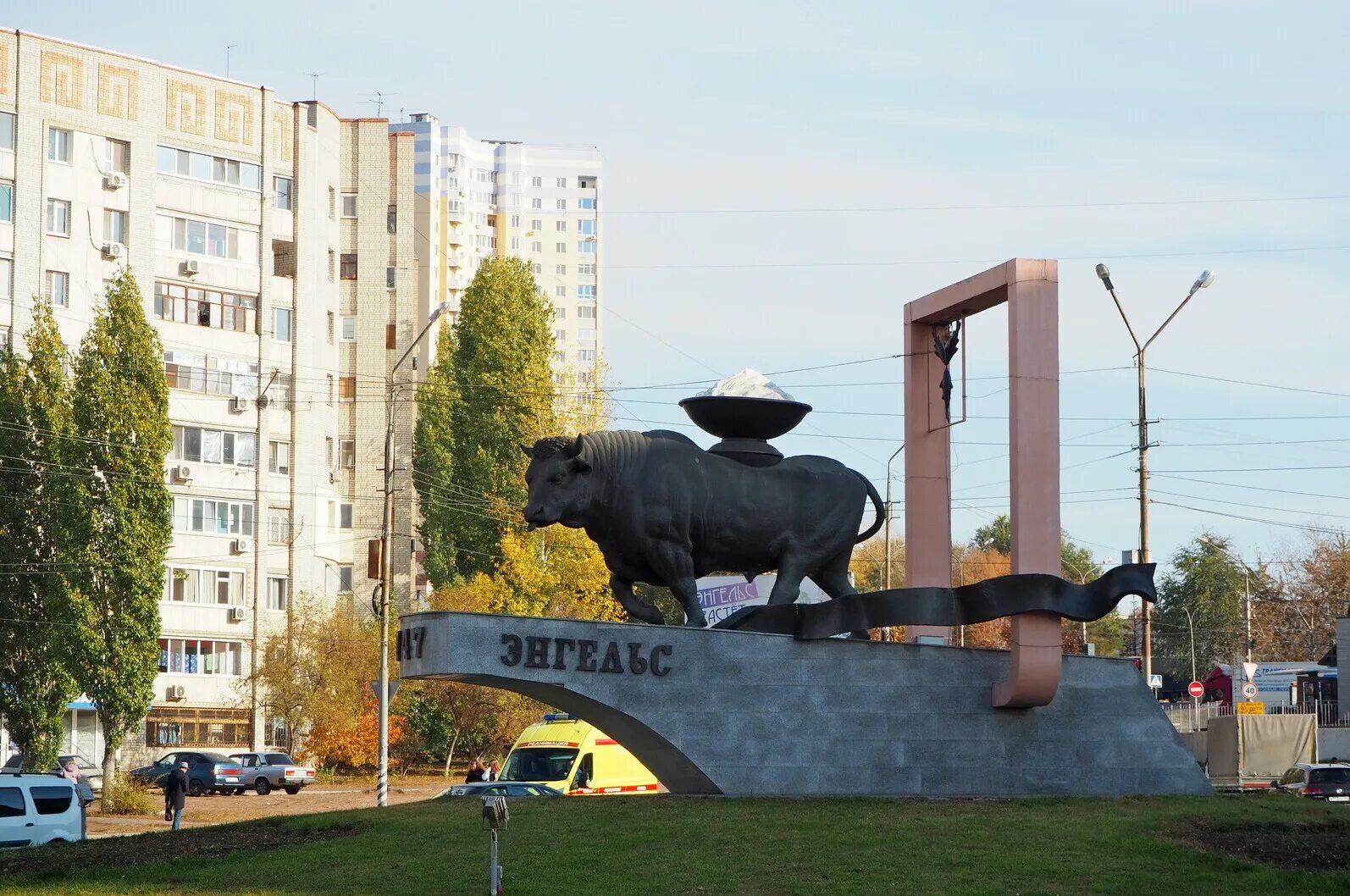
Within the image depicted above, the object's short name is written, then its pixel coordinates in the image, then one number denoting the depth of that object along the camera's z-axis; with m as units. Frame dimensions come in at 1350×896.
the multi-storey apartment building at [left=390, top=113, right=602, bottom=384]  157.12
